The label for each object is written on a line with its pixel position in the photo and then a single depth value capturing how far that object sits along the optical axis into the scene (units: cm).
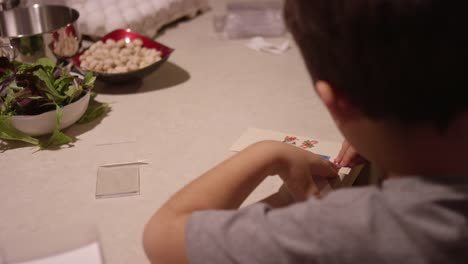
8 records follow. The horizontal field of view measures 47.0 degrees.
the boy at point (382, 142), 45
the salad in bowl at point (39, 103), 100
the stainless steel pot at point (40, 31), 119
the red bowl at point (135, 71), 120
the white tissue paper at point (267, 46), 144
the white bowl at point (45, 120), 99
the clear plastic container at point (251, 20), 154
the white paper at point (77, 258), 73
